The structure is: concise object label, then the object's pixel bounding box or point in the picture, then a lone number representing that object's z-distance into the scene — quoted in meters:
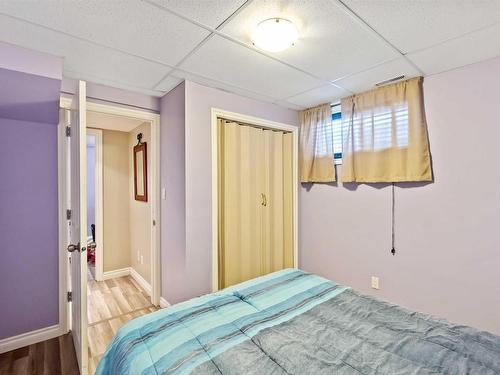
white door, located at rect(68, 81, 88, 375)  1.64
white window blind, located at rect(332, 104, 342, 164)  2.84
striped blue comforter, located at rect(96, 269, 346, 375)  1.06
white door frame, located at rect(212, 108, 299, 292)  2.44
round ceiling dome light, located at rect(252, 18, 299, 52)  1.42
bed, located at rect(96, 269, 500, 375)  1.02
